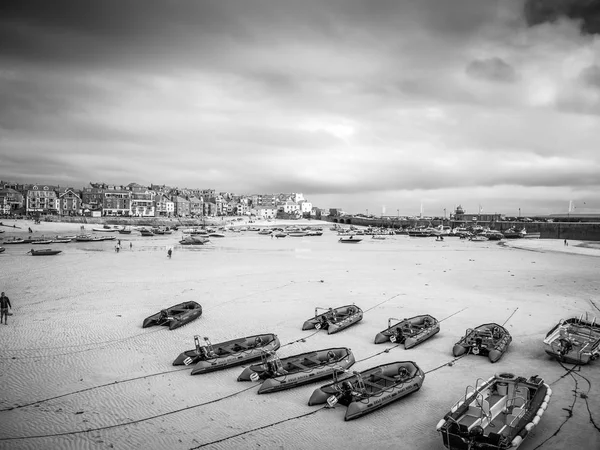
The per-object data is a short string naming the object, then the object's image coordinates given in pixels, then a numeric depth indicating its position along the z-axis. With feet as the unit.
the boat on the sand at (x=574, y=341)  45.92
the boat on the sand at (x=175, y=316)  59.16
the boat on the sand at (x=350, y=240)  237.82
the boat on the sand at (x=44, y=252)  142.51
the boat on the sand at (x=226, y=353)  43.70
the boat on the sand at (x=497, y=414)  28.48
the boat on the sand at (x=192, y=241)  203.41
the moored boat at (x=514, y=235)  287.69
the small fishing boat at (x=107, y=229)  288.18
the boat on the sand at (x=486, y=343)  47.78
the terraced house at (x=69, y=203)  446.40
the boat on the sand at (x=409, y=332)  52.39
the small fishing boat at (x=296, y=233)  286.07
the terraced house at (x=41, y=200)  429.79
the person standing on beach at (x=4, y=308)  59.77
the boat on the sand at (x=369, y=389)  35.50
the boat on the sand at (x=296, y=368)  39.58
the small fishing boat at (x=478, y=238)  262.14
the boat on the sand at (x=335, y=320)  58.23
